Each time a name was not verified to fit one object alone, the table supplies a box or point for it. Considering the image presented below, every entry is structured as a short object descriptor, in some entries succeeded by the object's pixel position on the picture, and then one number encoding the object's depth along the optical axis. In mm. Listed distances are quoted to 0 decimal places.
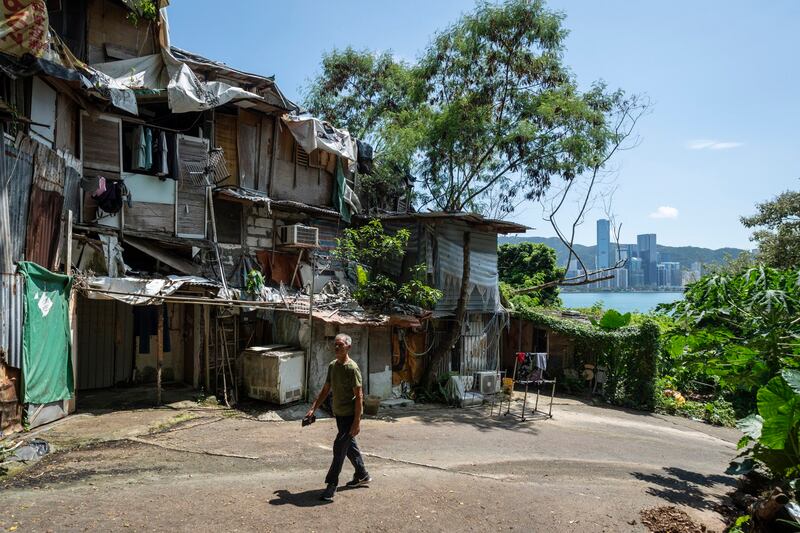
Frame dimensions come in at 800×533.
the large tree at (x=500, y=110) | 15961
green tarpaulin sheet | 8227
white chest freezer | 12305
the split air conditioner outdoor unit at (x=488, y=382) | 16375
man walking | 6121
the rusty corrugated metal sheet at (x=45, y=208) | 8602
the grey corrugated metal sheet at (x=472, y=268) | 16281
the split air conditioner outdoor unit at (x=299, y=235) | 14891
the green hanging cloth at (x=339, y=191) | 16828
